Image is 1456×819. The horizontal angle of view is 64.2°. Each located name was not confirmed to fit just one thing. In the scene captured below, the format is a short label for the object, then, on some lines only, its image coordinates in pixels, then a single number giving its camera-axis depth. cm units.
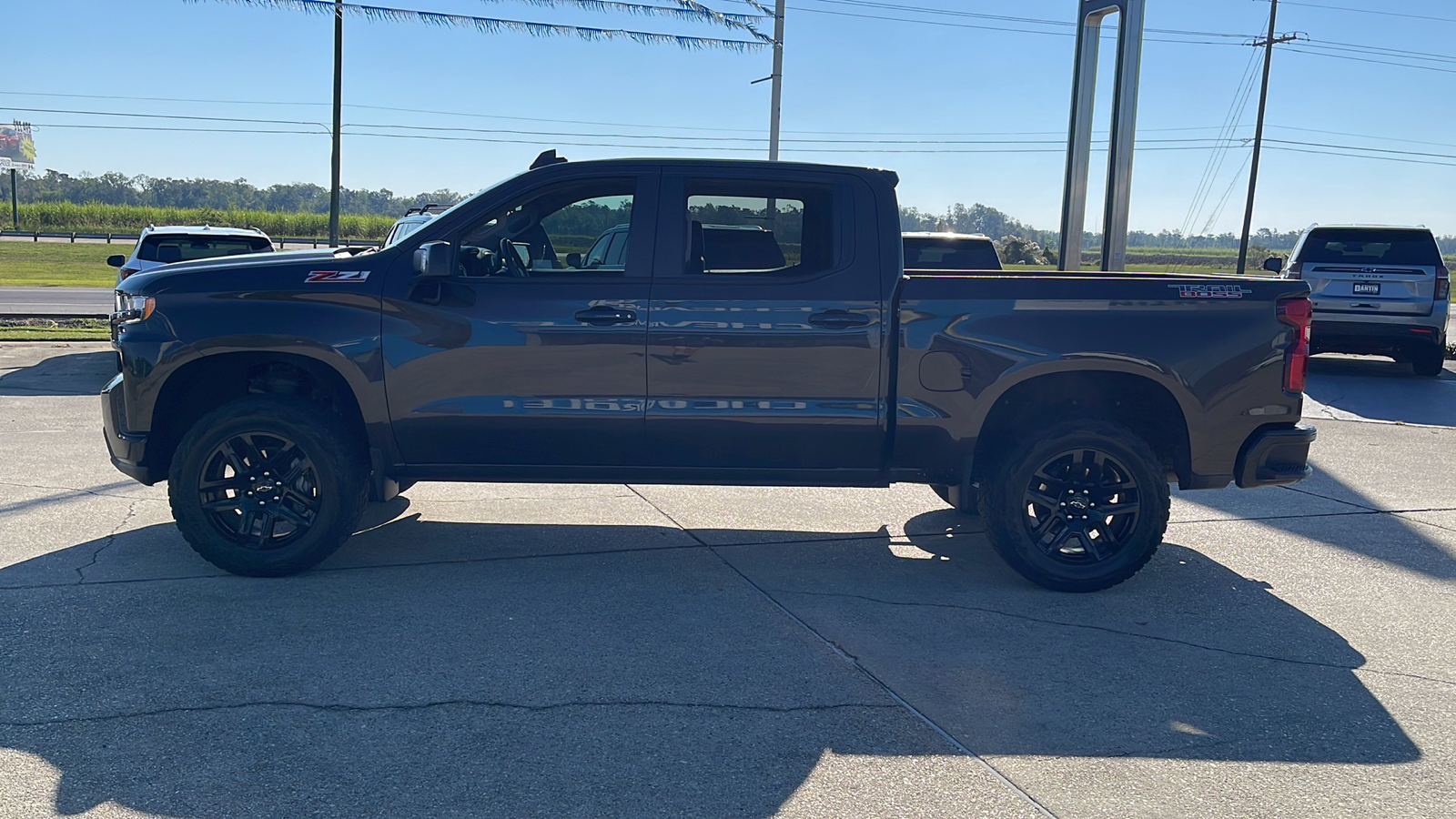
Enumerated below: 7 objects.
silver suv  1458
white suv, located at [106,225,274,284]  1372
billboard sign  11500
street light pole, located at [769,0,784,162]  2212
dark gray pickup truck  555
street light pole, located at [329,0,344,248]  2405
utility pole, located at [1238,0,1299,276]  4647
